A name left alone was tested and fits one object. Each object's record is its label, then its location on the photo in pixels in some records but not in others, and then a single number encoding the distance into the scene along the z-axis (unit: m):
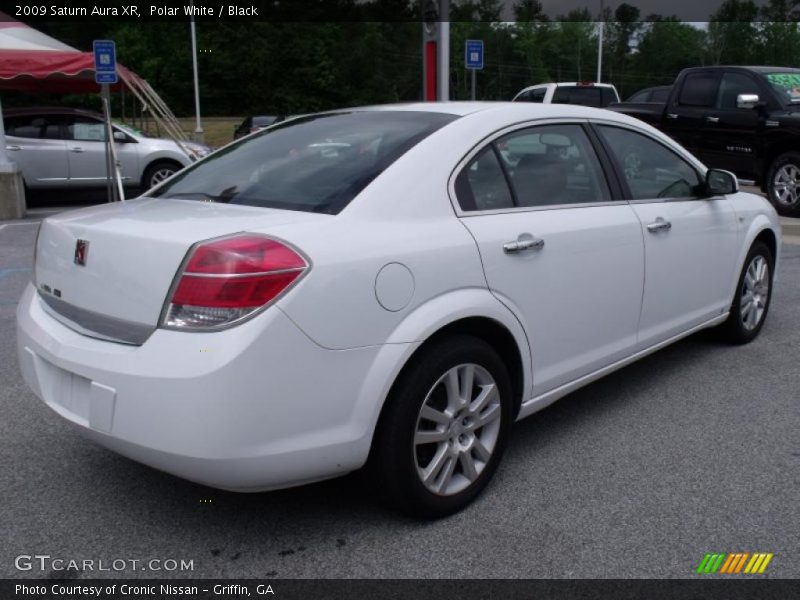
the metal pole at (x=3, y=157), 12.39
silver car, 13.80
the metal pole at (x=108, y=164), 12.08
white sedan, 2.46
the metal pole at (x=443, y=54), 11.03
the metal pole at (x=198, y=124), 35.69
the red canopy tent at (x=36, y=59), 13.15
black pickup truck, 10.28
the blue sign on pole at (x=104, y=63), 12.19
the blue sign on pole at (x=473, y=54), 14.26
